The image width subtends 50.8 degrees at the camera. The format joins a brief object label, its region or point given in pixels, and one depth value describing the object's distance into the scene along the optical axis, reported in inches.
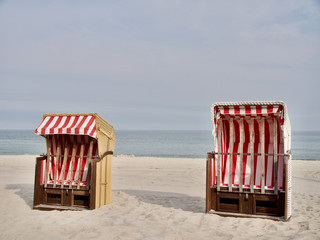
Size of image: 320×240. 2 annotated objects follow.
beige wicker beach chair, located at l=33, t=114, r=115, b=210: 304.2
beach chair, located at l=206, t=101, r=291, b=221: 273.7
